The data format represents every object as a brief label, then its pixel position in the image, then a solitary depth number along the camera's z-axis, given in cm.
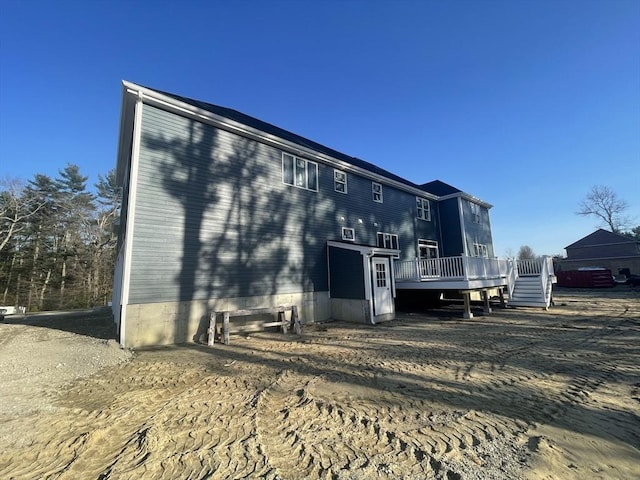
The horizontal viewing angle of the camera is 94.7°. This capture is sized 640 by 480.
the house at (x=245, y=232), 887
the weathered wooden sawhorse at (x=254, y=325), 894
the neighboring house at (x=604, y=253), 3987
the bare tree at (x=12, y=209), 2614
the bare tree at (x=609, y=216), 5119
